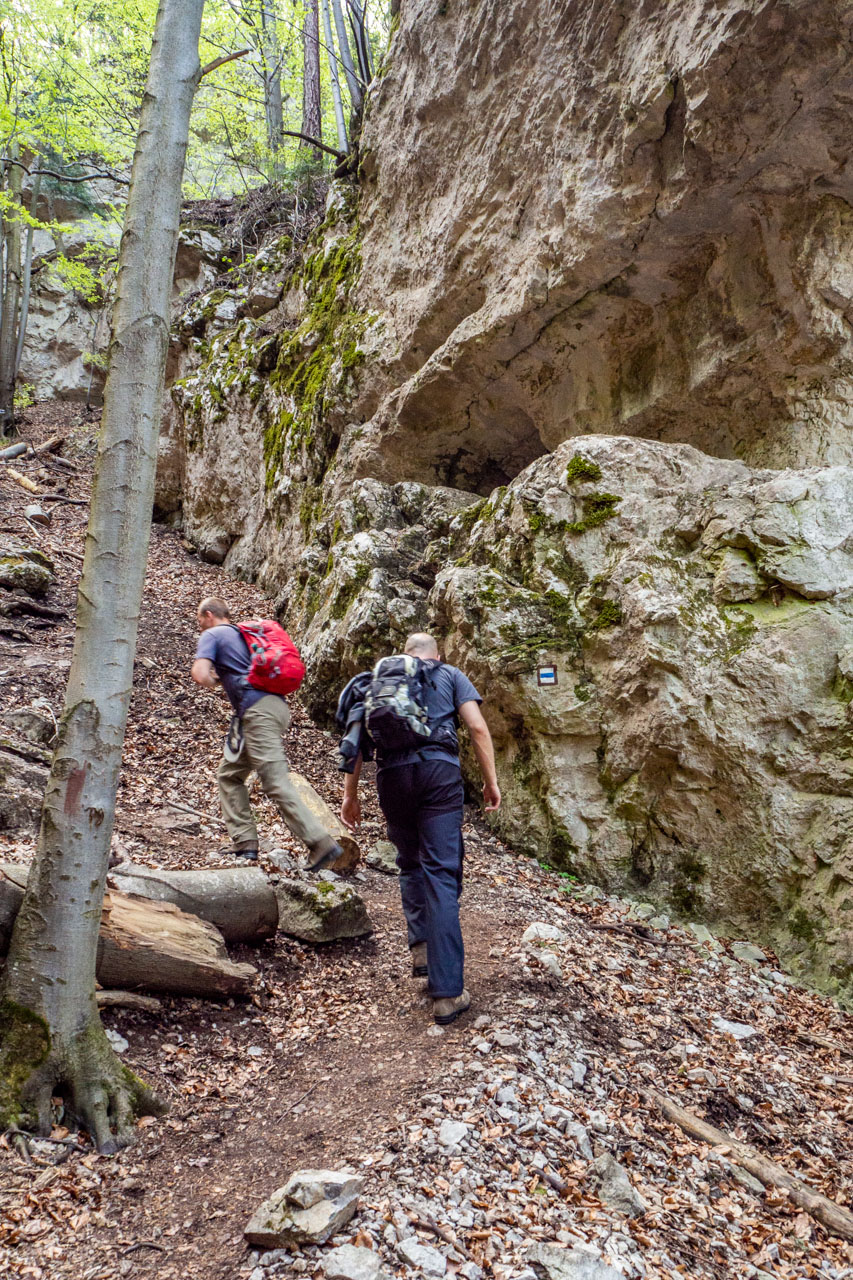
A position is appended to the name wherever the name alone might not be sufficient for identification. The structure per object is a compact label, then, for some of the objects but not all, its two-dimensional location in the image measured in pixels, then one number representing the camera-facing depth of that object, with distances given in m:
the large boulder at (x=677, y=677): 5.25
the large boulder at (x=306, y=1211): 2.28
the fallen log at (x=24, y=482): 14.98
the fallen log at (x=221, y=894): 3.87
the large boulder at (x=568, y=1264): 2.30
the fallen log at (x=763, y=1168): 2.97
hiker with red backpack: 5.05
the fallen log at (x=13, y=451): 16.98
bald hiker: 3.76
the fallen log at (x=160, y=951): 3.37
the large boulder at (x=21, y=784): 4.57
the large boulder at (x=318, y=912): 4.43
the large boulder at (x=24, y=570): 9.48
